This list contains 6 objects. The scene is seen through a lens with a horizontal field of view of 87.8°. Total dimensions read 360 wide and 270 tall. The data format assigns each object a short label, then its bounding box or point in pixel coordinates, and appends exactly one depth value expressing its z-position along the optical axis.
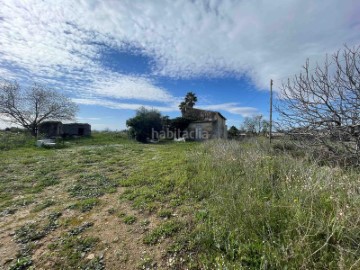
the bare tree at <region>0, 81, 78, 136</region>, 19.14
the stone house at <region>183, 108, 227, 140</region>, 21.50
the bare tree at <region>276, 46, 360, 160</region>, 3.01
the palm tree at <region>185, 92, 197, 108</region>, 30.05
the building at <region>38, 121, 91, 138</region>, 20.27
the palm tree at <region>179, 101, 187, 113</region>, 28.52
